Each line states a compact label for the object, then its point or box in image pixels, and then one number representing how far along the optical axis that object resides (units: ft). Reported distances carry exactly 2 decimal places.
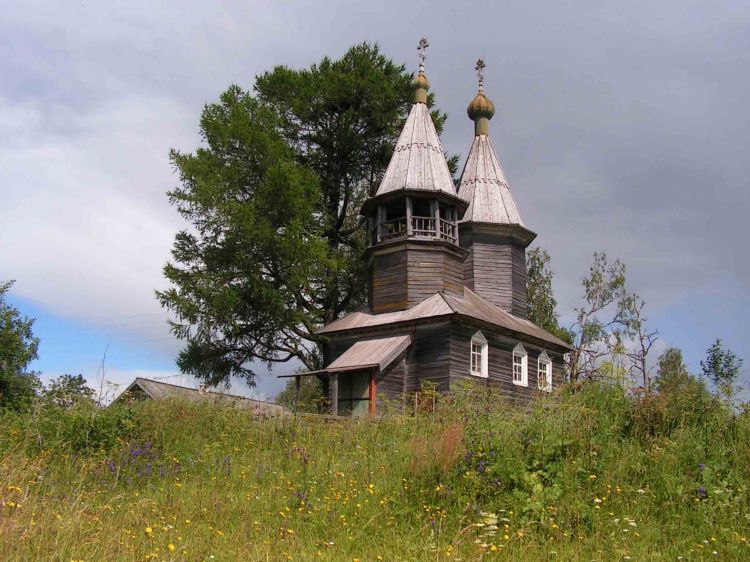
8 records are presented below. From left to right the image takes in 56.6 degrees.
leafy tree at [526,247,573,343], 122.83
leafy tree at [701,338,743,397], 171.57
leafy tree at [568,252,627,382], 123.54
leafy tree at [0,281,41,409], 104.22
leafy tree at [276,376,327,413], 51.84
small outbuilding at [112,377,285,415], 41.63
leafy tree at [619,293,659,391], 120.41
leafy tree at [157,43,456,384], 85.10
